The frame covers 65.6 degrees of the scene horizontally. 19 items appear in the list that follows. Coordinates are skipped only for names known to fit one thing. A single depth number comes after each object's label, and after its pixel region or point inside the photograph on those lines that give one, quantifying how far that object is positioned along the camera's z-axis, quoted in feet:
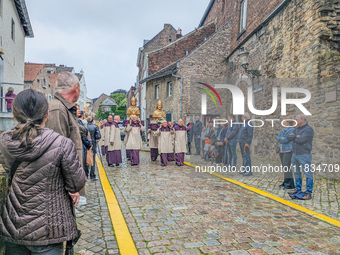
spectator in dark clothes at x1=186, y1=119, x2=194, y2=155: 48.19
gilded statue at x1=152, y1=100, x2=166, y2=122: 39.92
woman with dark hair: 5.74
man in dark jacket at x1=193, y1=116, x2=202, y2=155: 47.74
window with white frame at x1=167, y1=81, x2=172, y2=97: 74.03
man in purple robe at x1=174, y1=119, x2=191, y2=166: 35.01
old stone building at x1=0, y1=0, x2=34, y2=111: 43.29
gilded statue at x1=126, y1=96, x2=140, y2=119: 46.22
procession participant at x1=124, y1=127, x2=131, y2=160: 35.01
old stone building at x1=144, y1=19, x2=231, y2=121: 66.44
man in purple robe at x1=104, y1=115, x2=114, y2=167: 33.80
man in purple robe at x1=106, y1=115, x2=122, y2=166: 32.81
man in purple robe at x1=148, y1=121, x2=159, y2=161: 37.59
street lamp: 37.96
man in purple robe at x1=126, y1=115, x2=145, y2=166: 33.83
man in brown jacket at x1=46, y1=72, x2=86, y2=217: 8.67
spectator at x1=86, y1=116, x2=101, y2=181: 25.04
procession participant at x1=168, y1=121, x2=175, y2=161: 38.03
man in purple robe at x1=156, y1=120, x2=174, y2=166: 34.40
